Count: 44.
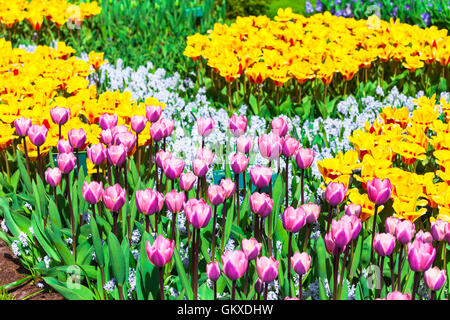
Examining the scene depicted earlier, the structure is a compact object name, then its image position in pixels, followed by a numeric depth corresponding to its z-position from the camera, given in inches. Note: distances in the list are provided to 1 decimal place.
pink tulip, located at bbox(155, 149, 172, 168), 104.3
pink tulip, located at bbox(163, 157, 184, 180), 99.3
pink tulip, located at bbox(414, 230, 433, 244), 83.0
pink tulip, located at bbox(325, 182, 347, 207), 89.7
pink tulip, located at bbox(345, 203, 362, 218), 90.9
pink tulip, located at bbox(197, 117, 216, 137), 117.9
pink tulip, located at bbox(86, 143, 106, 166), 104.2
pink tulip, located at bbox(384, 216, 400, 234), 82.8
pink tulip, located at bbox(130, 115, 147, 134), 115.3
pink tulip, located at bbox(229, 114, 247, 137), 119.0
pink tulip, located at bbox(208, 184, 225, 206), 90.0
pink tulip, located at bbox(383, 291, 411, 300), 70.6
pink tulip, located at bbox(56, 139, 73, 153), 109.4
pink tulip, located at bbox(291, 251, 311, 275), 78.6
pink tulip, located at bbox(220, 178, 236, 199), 94.9
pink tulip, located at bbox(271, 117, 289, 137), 115.3
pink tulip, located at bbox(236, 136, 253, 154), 109.6
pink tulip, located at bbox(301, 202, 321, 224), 88.7
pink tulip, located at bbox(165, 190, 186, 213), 89.4
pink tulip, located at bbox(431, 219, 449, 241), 83.5
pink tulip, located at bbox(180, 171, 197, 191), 100.3
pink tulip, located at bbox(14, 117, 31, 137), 113.0
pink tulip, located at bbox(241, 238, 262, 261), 80.0
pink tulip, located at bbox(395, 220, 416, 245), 80.4
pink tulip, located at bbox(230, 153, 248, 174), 100.0
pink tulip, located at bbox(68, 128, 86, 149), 110.3
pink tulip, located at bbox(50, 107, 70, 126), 116.7
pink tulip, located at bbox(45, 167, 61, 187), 101.8
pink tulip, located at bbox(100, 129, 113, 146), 111.4
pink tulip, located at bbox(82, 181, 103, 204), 94.1
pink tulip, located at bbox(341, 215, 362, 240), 80.2
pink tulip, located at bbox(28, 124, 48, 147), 108.3
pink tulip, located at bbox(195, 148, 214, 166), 102.7
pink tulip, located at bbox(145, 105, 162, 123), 122.5
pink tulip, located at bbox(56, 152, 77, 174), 101.6
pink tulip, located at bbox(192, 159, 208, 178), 99.9
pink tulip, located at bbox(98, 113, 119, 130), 117.9
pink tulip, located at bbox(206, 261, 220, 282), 76.9
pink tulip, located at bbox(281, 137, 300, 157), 105.3
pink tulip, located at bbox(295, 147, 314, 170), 101.0
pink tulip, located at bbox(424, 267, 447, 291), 74.3
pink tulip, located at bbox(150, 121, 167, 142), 114.7
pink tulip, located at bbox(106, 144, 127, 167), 102.1
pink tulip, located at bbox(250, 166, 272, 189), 94.3
